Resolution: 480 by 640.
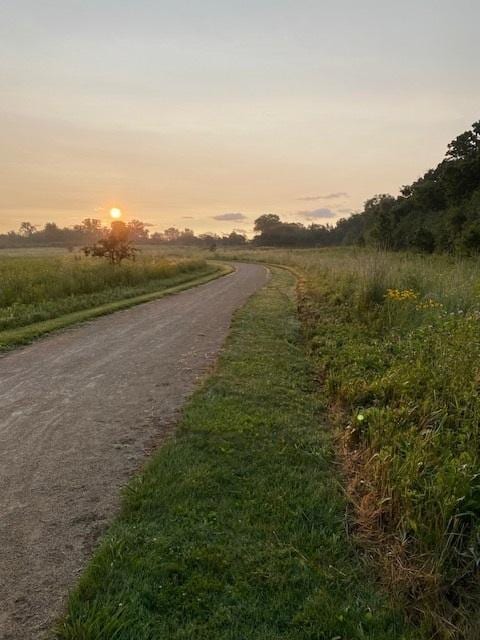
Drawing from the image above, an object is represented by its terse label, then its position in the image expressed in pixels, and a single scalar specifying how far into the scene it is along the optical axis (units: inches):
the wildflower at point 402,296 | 356.5
